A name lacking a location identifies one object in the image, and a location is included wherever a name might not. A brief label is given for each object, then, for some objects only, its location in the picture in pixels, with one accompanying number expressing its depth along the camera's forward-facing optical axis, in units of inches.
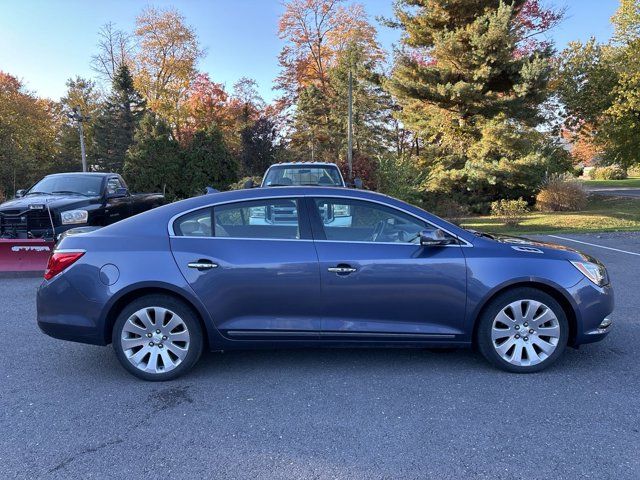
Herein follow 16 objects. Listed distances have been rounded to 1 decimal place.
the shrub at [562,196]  789.9
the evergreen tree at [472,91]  755.4
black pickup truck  326.6
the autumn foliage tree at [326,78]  1338.6
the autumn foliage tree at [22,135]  1147.3
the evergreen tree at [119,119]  1581.0
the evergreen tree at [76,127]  1656.0
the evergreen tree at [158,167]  982.4
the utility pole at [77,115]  1018.1
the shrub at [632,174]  2428.2
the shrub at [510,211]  656.4
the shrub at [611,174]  2160.4
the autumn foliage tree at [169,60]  1551.4
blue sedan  149.3
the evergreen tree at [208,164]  975.6
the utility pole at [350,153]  795.8
